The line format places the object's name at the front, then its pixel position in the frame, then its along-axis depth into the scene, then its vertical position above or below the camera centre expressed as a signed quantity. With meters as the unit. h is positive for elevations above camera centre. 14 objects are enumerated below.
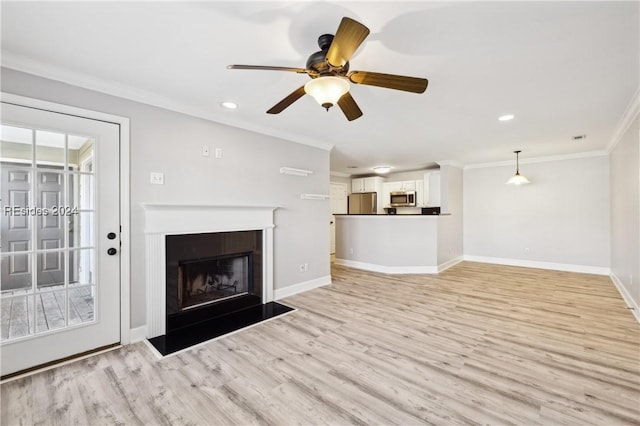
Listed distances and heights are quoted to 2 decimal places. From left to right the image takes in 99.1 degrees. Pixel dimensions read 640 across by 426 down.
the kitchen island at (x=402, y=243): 5.49 -0.62
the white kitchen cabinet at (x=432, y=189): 6.65 +0.59
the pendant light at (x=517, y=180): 5.45 +0.66
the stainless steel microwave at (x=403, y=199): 7.26 +0.39
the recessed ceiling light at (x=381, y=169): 6.73 +1.10
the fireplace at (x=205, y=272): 2.73 -0.70
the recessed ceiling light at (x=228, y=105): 2.89 +1.17
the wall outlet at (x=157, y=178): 2.75 +0.36
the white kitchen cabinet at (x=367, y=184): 7.77 +0.84
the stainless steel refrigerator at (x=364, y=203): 7.75 +0.29
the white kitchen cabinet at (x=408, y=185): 7.31 +0.76
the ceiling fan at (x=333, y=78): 1.65 +0.86
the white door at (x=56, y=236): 2.07 -0.18
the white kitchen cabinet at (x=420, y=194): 7.11 +0.50
